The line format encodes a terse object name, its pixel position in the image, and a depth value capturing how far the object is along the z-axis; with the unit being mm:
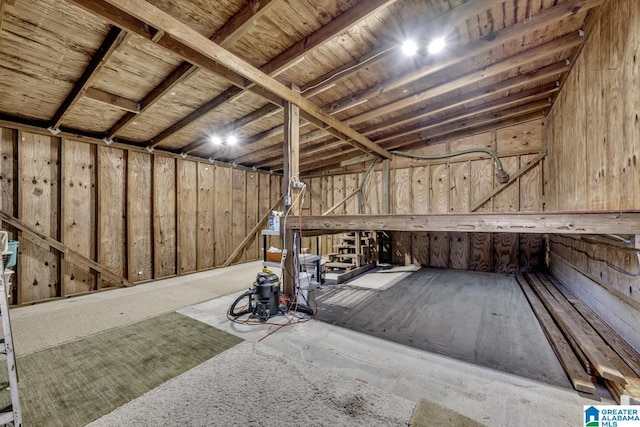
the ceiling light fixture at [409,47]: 2341
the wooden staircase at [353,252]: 5004
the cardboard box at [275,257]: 3453
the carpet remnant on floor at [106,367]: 1479
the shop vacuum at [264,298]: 2662
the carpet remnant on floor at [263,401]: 1351
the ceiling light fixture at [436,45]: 2334
